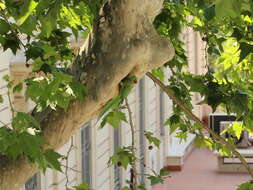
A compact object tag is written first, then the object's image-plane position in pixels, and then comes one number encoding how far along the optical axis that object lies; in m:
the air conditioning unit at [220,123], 35.62
